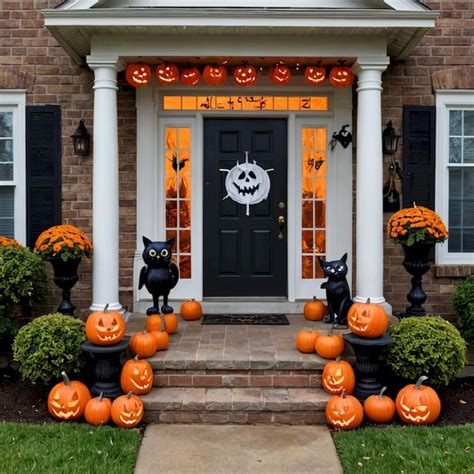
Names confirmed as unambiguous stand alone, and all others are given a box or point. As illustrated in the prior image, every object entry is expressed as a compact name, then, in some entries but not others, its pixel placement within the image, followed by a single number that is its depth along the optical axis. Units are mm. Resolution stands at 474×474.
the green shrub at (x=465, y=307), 5488
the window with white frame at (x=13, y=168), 6133
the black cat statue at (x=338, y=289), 5398
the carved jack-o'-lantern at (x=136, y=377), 4453
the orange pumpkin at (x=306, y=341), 4887
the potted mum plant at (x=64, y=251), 5090
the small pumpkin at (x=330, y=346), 4789
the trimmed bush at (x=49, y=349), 4582
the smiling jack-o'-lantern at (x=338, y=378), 4480
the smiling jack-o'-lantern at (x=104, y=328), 4445
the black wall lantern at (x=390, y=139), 6023
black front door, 6488
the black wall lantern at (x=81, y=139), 5989
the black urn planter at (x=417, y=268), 5293
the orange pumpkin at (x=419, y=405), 4301
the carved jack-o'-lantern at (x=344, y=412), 4223
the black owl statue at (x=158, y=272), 5250
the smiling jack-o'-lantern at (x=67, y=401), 4324
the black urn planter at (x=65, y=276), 5211
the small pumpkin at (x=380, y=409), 4344
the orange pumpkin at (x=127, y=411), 4223
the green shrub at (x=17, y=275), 5102
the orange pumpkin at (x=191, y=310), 6051
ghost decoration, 6488
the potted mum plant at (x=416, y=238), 5199
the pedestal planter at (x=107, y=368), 4511
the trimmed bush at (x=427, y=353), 4566
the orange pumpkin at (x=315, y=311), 5965
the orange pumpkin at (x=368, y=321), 4520
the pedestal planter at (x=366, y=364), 4562
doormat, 5969
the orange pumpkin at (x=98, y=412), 4285
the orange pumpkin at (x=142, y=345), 4746
